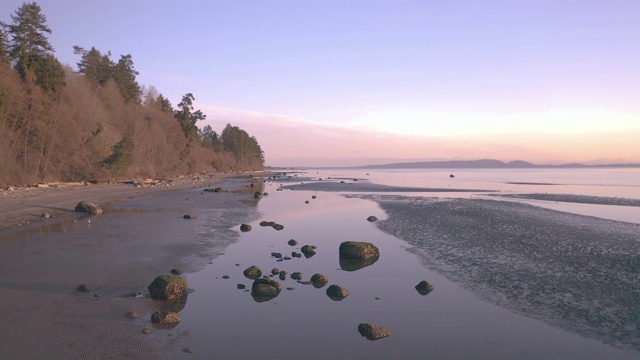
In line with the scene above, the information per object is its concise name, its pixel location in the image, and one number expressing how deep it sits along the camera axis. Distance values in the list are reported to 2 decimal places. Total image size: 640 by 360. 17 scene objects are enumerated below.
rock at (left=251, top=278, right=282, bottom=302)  12.89
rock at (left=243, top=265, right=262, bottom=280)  15.03
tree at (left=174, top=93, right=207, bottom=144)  111.25
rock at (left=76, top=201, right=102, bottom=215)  30.35
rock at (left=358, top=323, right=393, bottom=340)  10.07
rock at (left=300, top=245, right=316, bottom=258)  19.27
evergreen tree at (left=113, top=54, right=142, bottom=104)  90.13
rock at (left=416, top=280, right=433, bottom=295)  13.92
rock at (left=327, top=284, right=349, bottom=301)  13.21
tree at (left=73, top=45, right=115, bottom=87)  85.85
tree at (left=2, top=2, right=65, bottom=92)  52.41
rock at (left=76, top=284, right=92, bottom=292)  12.27
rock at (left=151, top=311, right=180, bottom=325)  10.17
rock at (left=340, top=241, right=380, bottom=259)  18.56
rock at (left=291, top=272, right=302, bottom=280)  15.17
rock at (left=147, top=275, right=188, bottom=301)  12.00
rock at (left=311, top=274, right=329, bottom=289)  14.56
